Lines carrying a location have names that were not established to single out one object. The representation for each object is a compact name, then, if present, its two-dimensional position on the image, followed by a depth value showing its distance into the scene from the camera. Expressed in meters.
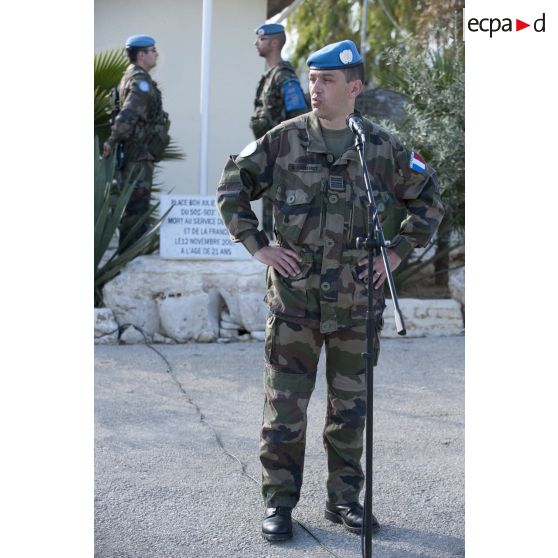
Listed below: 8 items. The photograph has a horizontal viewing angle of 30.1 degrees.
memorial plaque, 8.12
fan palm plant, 9.15
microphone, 3.39
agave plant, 7.88
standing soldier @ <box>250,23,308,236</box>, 8.39
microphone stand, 3.29
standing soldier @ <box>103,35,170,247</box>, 8.22
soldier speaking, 3.89
